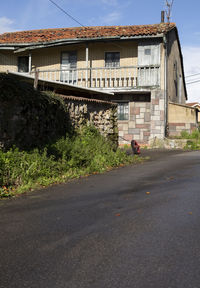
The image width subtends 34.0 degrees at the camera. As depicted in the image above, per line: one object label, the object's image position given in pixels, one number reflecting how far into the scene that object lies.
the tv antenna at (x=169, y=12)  19.12
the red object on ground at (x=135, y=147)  13.30
